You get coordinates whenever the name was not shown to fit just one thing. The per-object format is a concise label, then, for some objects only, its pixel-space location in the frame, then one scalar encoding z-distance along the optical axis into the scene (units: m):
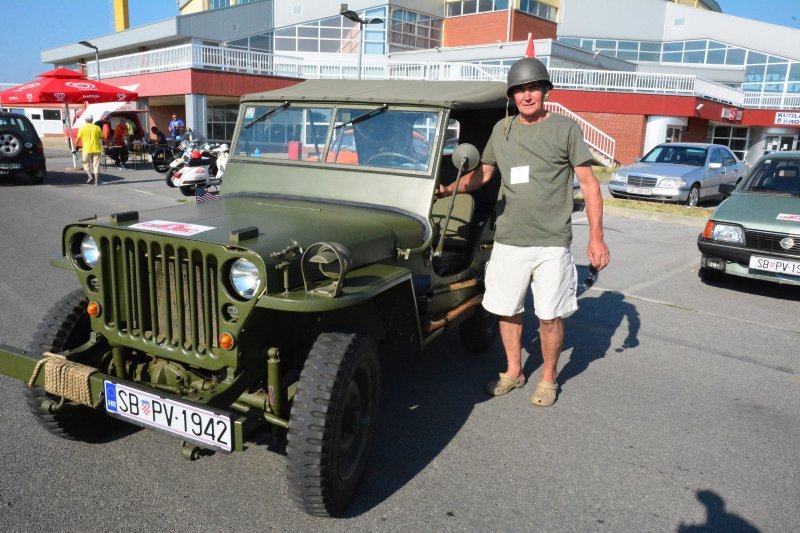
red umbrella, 17.48
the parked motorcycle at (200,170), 13.05
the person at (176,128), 22.22
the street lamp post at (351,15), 16.81
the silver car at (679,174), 13.96
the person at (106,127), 20.84
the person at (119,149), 20.34
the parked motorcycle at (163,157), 18.77
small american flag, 11.76
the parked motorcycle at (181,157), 14.88
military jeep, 2.72
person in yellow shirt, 15.70
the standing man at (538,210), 3.84
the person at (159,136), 20.76
